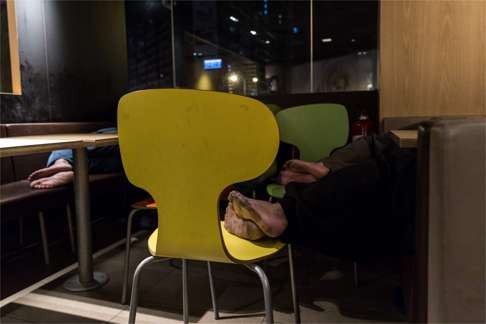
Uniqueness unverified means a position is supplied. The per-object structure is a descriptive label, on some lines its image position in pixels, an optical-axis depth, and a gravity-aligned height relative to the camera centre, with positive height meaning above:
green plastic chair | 2.31 -0.01
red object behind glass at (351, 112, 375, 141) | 2.76 -0.01
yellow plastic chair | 0.93 -0.06
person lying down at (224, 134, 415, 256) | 1.24 -0.28
